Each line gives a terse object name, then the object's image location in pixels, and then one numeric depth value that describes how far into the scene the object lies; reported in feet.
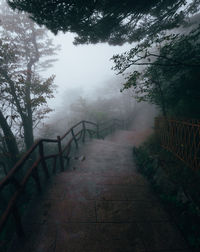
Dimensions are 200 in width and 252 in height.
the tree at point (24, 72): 23.72
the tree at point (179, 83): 14.07
